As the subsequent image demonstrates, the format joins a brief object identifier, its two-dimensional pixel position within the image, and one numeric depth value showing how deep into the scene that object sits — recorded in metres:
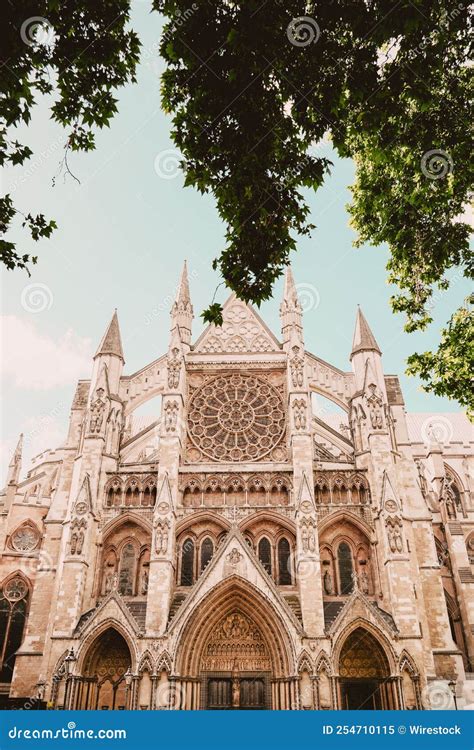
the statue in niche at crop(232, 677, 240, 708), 21.36
